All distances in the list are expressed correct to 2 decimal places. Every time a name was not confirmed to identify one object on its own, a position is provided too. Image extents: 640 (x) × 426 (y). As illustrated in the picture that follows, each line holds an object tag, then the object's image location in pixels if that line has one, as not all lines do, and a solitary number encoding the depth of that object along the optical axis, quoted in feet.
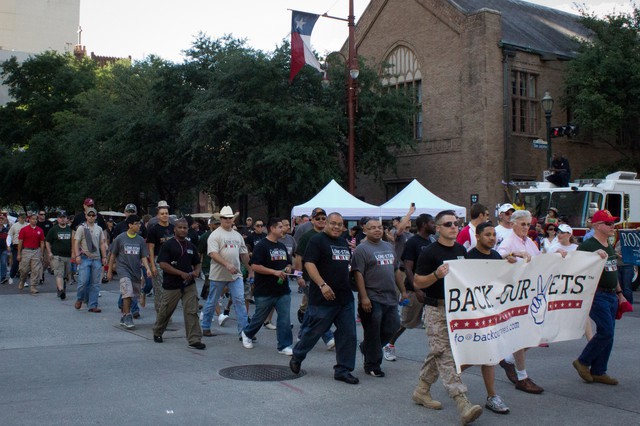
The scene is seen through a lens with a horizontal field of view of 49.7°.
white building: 252.62
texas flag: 68.18
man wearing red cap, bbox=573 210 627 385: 23.29
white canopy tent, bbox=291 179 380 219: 66.80
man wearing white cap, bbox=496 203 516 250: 31.76
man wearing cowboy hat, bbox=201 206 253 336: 32.22
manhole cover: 24.20
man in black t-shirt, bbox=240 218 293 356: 28.99
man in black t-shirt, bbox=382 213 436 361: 25.26
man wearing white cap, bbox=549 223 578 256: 31.40
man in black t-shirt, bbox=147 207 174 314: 34.41
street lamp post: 68.85
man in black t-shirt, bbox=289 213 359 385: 23.71
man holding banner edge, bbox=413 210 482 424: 19.21
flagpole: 68.59
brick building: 92.99
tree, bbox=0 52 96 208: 146.61
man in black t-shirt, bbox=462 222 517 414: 19.74
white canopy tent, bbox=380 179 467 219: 66.77
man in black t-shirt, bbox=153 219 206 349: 30.01
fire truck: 59.31
